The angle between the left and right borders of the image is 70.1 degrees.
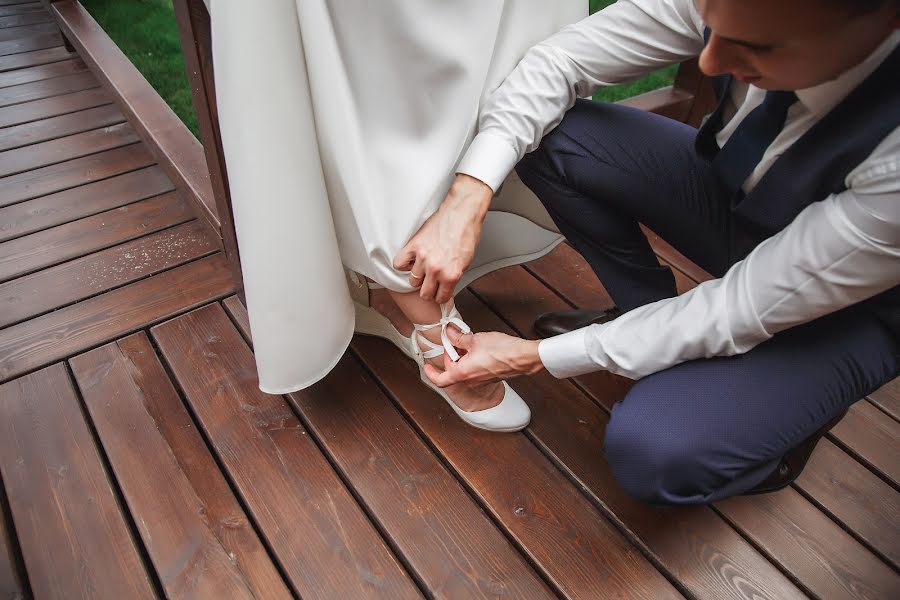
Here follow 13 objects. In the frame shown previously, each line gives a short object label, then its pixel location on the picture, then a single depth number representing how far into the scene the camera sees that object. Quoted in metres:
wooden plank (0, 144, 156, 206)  1.54
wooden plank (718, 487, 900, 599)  0.88
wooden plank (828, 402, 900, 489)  1.02
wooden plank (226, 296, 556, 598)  0.88
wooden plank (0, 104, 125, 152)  1.73
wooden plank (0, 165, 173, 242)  1.44
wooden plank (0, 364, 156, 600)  0.86
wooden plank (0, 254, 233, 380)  1.14
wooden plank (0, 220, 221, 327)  1.24
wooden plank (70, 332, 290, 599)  0.87
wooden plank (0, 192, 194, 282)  1.34
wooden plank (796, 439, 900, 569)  0.93
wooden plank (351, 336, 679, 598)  0.88
